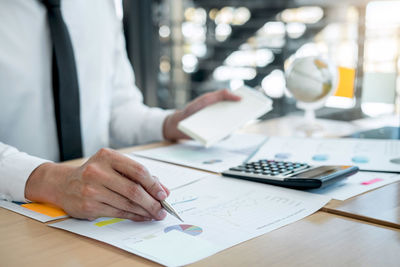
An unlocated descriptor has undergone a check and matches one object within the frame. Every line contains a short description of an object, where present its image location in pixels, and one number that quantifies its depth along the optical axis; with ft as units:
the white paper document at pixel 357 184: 2.24
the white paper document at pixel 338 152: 2.81
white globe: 4.15
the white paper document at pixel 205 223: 1.62
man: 1.90
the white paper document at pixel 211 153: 2.89
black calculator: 2.23
